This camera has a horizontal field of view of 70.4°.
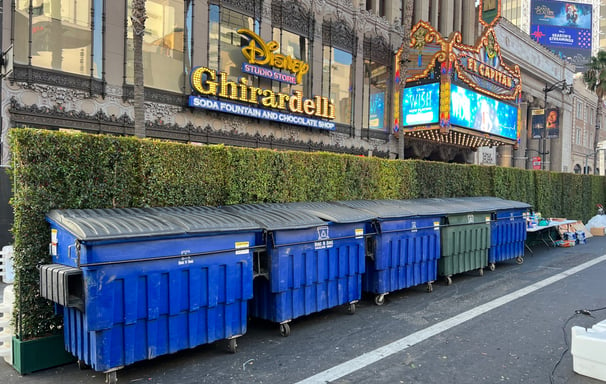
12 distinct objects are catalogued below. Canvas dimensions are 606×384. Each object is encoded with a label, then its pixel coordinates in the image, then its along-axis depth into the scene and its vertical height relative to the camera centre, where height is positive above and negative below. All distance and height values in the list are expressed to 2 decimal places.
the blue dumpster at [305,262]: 6.70 -1.34
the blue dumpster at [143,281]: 4.77 -1.25
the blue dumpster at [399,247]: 8.52 -1.35
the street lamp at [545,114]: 35.50 +5.91
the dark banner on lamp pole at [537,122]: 36.12 +5.34
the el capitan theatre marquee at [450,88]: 24.12 +5.70
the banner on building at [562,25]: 71.88 +27.28
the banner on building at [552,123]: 36.88 +5.47
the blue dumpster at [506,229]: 12.31 -1.34
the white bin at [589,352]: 5.08 -2.01
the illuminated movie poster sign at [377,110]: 25.17 +4.32
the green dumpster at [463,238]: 10.29 -1.38
